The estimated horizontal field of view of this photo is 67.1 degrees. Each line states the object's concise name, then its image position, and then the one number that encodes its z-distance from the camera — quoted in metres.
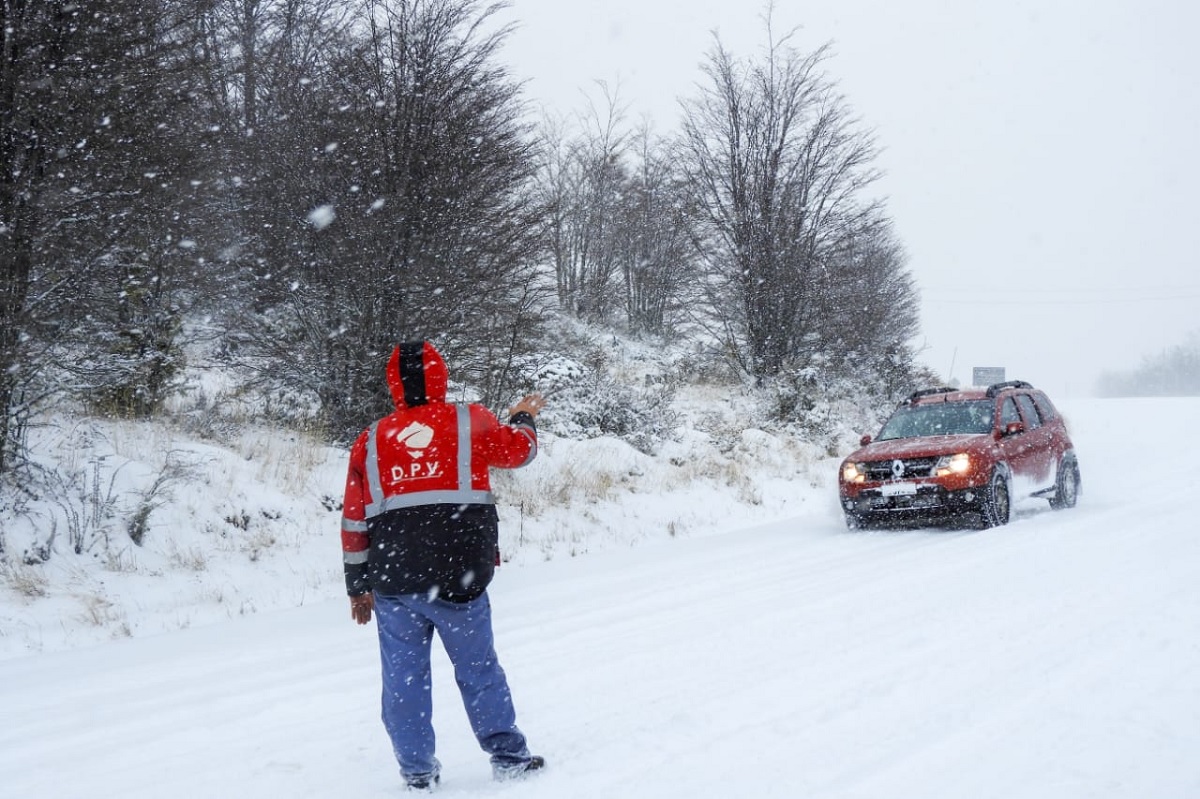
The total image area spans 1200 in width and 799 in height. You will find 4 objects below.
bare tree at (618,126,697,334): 32.31
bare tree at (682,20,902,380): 23.55
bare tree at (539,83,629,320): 31.91
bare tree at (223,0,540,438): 11.86
